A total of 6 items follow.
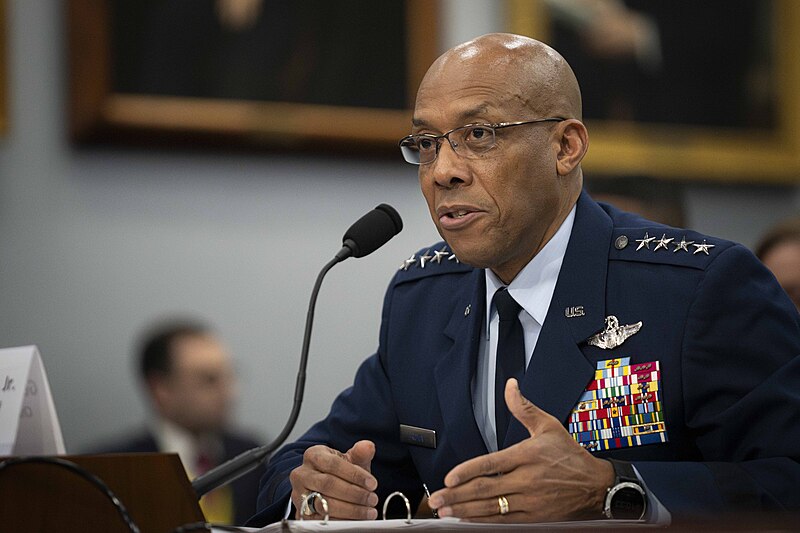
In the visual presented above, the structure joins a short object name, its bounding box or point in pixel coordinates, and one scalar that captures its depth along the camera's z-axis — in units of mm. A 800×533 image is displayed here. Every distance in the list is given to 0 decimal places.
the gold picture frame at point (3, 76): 8508
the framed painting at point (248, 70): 8852
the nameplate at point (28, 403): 4066
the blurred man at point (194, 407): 8953
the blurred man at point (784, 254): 7246
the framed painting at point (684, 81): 10539
